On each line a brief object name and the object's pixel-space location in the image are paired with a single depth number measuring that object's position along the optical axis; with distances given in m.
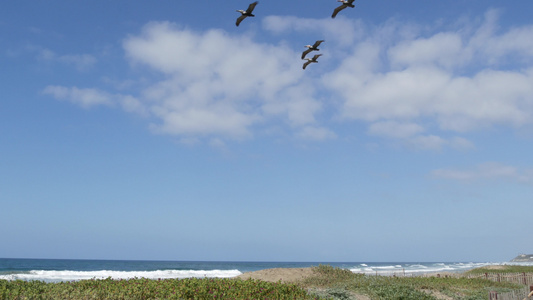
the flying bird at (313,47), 18.11
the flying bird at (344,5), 15.58
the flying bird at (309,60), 19.28
